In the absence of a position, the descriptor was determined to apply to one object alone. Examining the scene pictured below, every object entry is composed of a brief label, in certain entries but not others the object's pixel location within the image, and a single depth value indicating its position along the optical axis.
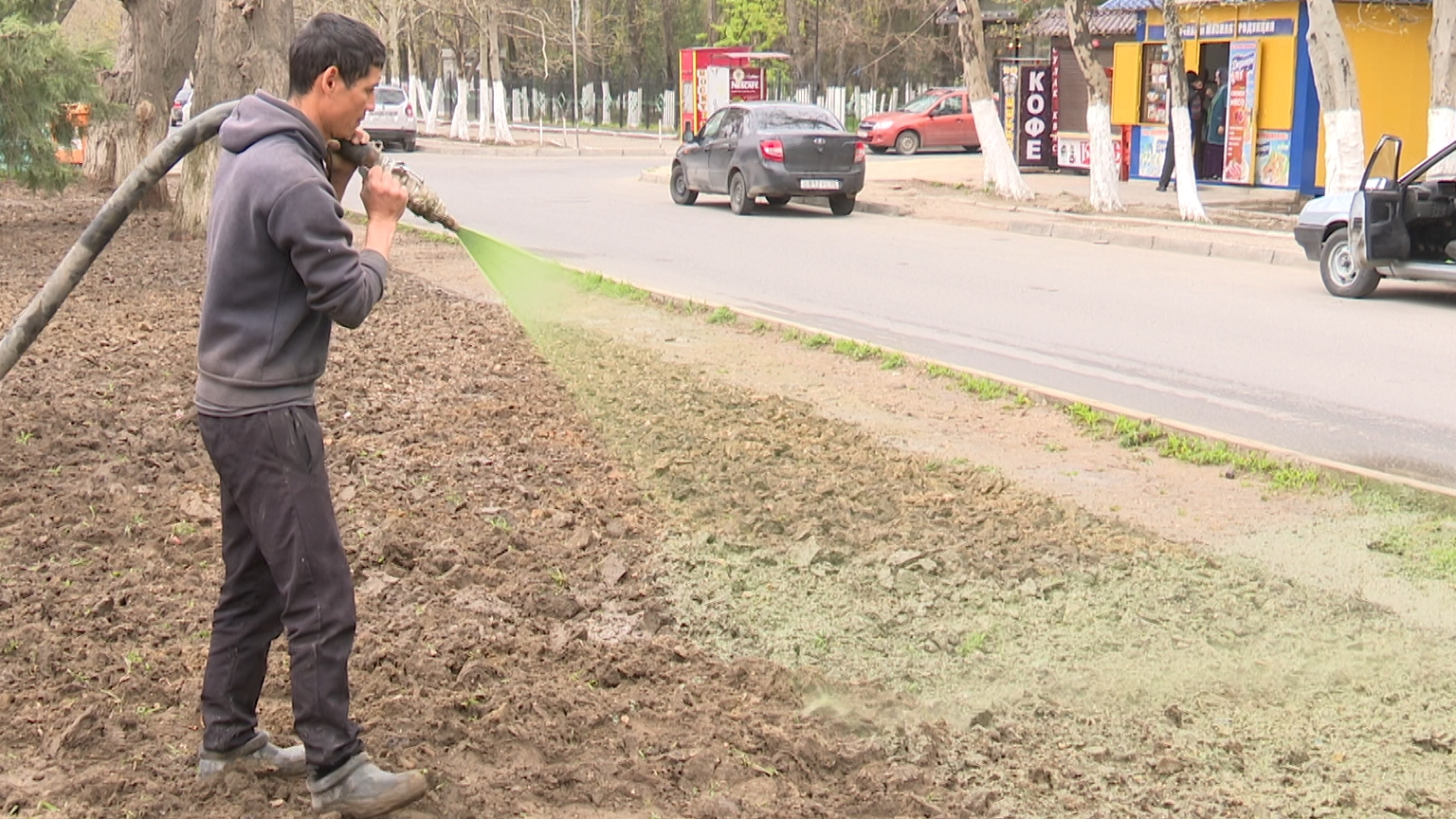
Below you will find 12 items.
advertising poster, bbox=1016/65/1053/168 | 29.53
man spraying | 3.33
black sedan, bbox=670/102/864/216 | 21.88
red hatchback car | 39.94
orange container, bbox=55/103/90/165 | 17.56
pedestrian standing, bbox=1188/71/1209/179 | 25.08
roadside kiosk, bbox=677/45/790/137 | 39.19
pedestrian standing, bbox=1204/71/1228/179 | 25.94
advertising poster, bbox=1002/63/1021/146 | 30.19
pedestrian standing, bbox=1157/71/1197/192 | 24.07
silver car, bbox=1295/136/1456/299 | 12.76
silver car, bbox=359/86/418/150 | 37.22
